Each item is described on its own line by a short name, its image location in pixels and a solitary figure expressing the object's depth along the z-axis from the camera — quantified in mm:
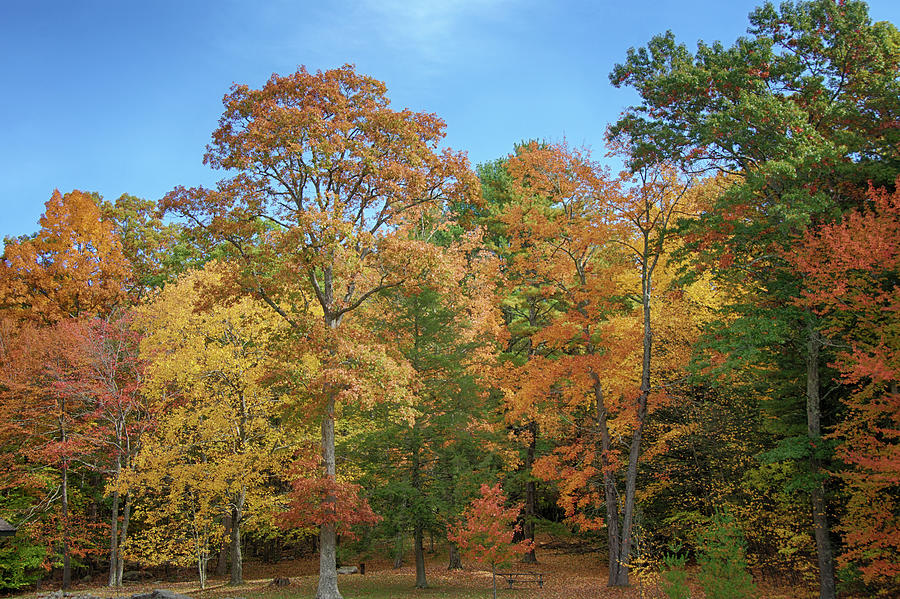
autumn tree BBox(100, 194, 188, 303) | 35094
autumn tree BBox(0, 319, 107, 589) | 21297
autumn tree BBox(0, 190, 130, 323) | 30125
